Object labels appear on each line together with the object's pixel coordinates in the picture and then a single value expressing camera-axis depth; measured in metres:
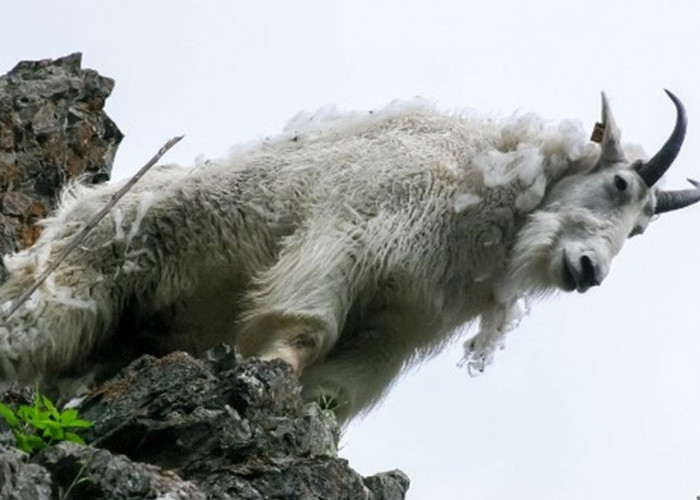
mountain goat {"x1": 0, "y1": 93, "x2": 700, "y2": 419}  20.08
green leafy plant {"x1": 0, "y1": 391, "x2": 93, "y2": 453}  15.48
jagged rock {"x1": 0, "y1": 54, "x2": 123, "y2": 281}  22.12
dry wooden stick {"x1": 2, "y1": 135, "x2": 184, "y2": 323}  14.33
